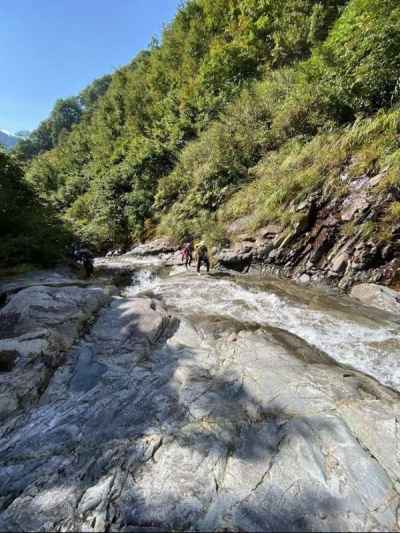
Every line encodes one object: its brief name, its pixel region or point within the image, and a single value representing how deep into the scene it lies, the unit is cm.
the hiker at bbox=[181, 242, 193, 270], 1286
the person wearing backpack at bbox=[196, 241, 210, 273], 1139
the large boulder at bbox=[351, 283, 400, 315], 693
